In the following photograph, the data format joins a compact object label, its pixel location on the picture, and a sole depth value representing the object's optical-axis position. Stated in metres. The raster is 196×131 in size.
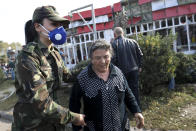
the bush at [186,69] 6.27
